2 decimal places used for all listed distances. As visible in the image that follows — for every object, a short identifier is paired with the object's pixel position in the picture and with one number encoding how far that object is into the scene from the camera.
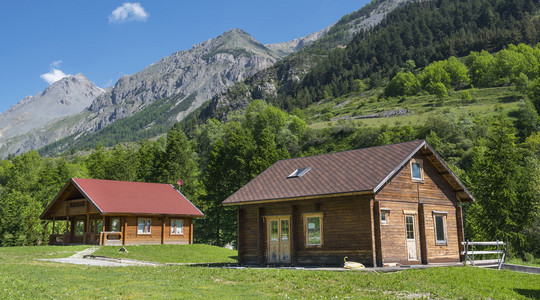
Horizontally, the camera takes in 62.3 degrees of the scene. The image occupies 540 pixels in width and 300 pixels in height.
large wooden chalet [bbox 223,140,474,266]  21.67
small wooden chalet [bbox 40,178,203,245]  38.78
